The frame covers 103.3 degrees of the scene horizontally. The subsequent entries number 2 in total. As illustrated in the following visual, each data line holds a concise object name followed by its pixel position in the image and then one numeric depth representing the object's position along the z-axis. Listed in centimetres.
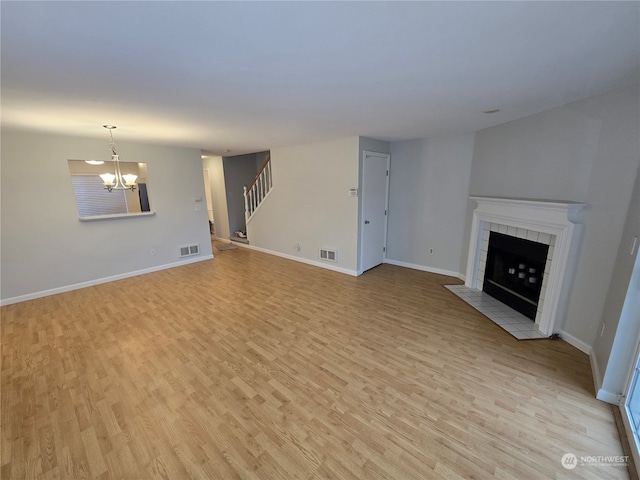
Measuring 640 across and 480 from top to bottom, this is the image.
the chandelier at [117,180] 335
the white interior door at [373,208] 450
